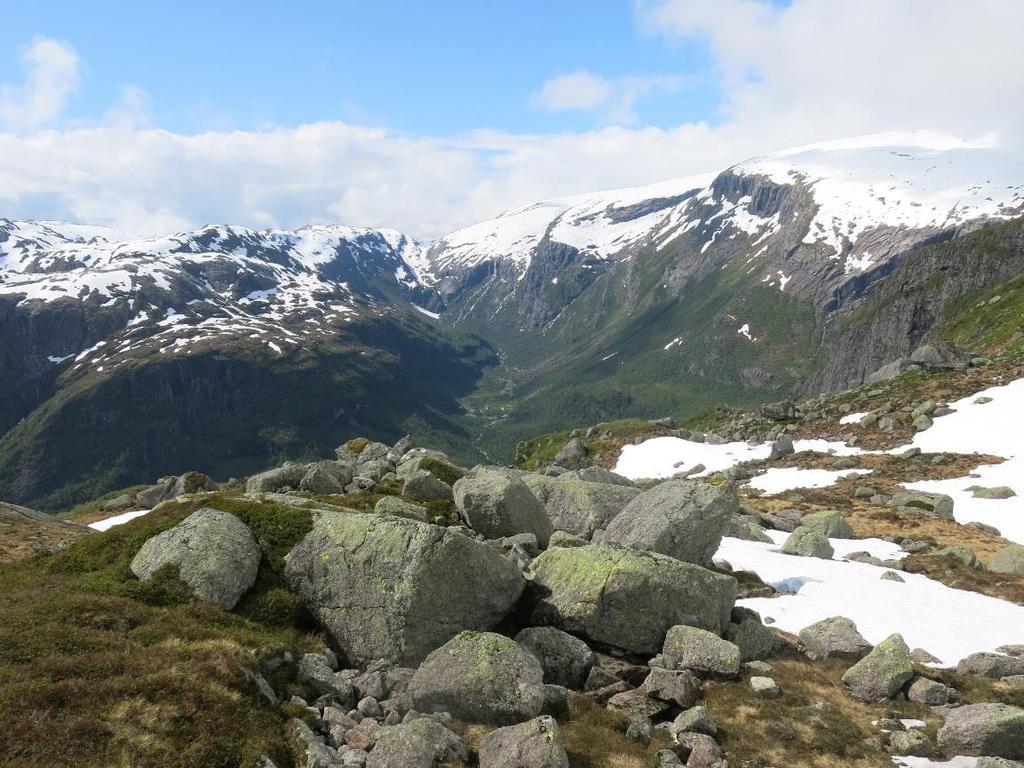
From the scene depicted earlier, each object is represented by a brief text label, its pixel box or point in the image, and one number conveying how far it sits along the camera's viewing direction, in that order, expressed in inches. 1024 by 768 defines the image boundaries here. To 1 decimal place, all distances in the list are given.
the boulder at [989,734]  676.7
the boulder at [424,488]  1541.6
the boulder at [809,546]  1491.1
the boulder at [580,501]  1446.9
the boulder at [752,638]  951.6
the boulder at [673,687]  773.3
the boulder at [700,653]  839.7
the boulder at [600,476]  2040.0
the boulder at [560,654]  826.2
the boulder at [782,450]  2834.6
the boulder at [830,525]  1657.2
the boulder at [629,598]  901.8
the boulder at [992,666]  888.9
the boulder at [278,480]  1841.8
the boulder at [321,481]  1736.0
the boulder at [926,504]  1831.9
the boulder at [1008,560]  1359.5
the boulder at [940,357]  3423.5
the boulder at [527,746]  599.8
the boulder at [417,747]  582.9
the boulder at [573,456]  3826.3
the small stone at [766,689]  811.4
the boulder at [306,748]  581.3
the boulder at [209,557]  856.3
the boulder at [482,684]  704.4
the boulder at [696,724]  709.3
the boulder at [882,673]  828.6
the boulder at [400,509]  1328.6
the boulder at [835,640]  971.3
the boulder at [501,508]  1277.1
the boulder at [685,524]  1198.3
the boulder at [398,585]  843.4
